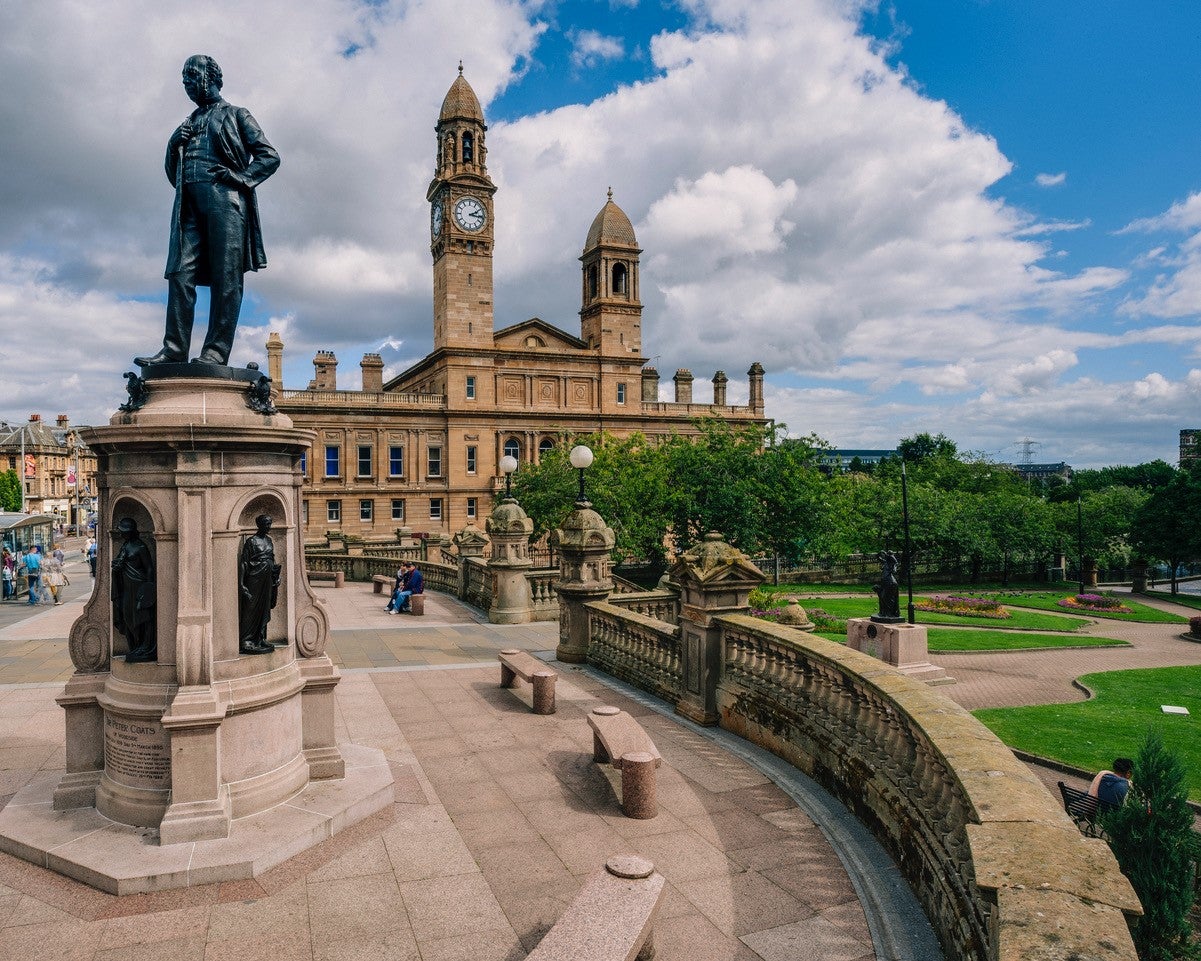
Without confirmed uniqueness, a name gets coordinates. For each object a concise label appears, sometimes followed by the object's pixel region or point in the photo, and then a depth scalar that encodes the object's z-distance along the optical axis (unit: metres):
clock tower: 54.12
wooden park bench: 8.11
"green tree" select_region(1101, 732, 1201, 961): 5.85
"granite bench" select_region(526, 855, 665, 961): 4.12
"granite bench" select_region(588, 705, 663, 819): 6.77
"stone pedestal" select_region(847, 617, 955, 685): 15.59
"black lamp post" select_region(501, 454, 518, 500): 18.69
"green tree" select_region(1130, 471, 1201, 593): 43.78
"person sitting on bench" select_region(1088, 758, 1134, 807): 8.38
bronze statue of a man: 7.04
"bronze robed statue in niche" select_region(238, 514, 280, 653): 6.56
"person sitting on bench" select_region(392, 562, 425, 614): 19.88
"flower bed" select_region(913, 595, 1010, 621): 29.08
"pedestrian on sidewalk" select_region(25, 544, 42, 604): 21.70
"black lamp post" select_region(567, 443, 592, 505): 14.72
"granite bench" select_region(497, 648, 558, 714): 10.04
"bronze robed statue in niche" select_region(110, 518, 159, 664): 6.46
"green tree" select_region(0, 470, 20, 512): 82.19
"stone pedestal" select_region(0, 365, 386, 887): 6.23
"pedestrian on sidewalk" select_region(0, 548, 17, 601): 22.58
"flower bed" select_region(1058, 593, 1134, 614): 32.90
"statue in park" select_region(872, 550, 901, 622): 16.23
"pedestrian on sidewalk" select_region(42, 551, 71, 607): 21.92
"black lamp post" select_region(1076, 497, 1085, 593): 45.88
